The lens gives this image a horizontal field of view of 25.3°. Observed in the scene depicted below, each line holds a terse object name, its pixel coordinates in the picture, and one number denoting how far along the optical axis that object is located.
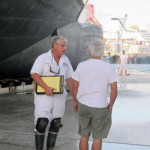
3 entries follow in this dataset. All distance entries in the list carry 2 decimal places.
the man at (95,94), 4.24
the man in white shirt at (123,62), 24.39
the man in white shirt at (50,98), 4.68
